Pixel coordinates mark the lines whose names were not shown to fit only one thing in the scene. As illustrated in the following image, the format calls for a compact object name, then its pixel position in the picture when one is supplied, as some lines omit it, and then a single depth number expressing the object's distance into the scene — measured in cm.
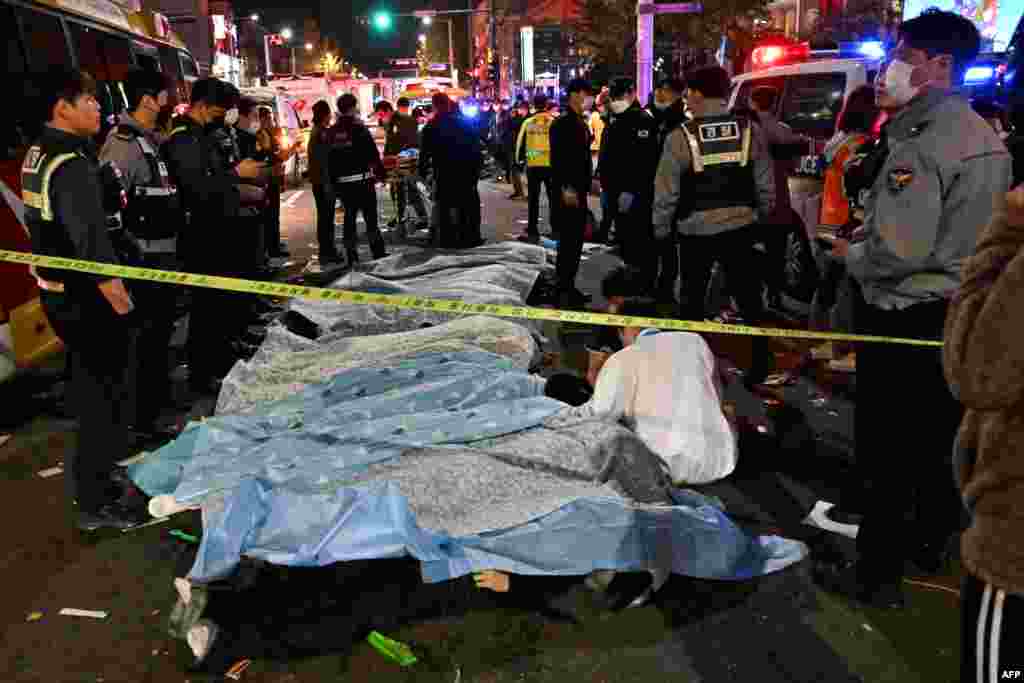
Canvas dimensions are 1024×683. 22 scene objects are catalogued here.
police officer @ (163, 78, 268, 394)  602
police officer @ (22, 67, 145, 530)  397
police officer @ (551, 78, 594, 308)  843
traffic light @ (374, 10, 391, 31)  4203
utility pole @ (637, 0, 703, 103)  1656
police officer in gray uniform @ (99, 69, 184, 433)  540
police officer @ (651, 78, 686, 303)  792
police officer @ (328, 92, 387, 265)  1062
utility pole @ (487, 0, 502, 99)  5743
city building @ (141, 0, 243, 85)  2860
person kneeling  419
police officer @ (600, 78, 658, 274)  860
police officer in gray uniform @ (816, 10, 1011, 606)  298
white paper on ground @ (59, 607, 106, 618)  350
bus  580
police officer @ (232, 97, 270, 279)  848
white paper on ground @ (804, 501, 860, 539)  396
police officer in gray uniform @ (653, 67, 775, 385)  549
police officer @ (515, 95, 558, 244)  1076
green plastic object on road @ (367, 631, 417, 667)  311
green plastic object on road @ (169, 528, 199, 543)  404
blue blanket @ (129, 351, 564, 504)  408
